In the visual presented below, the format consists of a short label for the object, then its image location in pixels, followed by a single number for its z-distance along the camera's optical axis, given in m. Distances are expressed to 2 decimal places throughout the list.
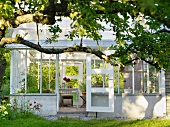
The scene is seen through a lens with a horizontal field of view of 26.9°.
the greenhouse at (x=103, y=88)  11.77
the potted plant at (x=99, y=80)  11.80
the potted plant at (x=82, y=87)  16.45
